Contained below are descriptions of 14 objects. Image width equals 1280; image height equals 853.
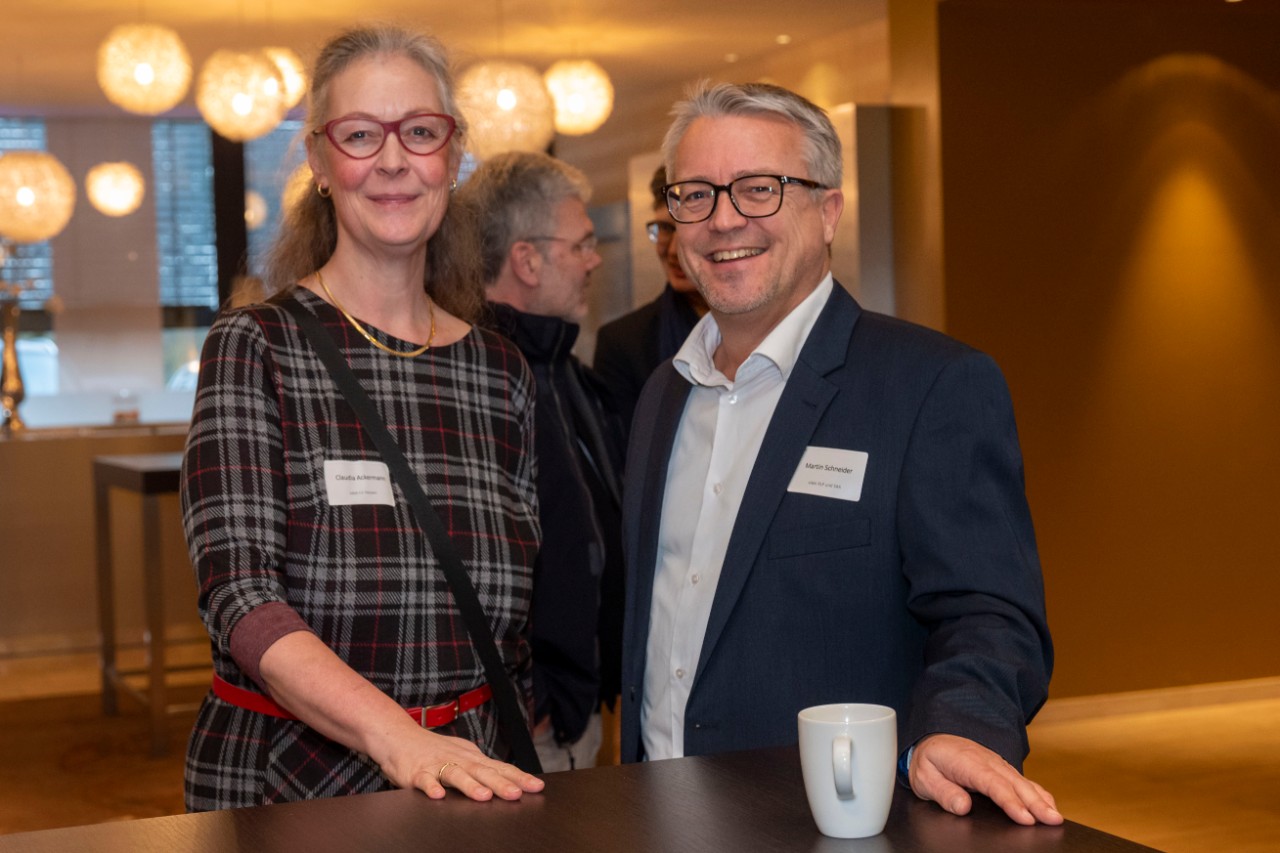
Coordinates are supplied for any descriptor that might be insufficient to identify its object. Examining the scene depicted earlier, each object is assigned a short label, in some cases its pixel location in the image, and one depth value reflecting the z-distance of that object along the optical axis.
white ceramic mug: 1.15
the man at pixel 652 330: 3.67
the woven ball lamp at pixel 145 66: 6.46
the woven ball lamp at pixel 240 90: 6.54
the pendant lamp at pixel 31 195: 8.53
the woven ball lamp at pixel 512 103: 6.64
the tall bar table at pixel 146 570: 5.62
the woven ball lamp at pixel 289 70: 6.96
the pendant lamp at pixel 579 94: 7.57
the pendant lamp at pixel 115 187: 9.98
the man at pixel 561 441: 2.69
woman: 1.71
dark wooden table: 1.15
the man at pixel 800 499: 1.60
